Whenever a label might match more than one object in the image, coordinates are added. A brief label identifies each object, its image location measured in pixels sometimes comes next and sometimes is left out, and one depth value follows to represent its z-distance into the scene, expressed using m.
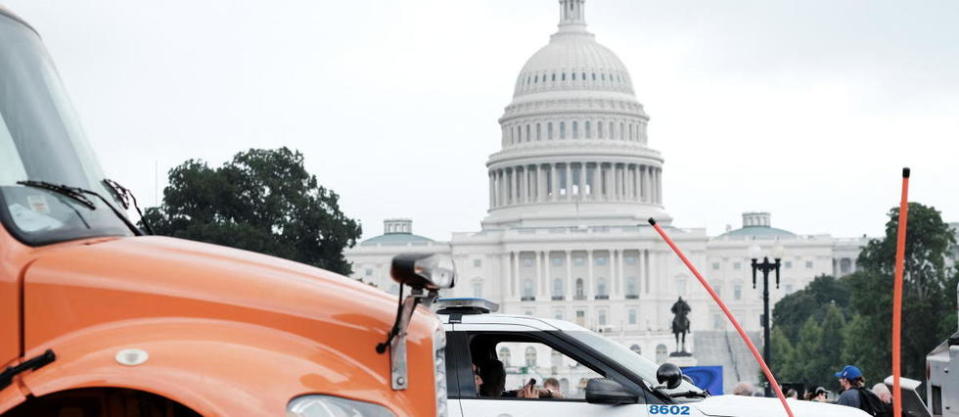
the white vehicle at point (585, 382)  10.68
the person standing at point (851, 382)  16.53
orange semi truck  4.64
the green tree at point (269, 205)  80.56
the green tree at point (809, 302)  150.38
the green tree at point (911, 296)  80.06
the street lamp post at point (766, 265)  39.06
